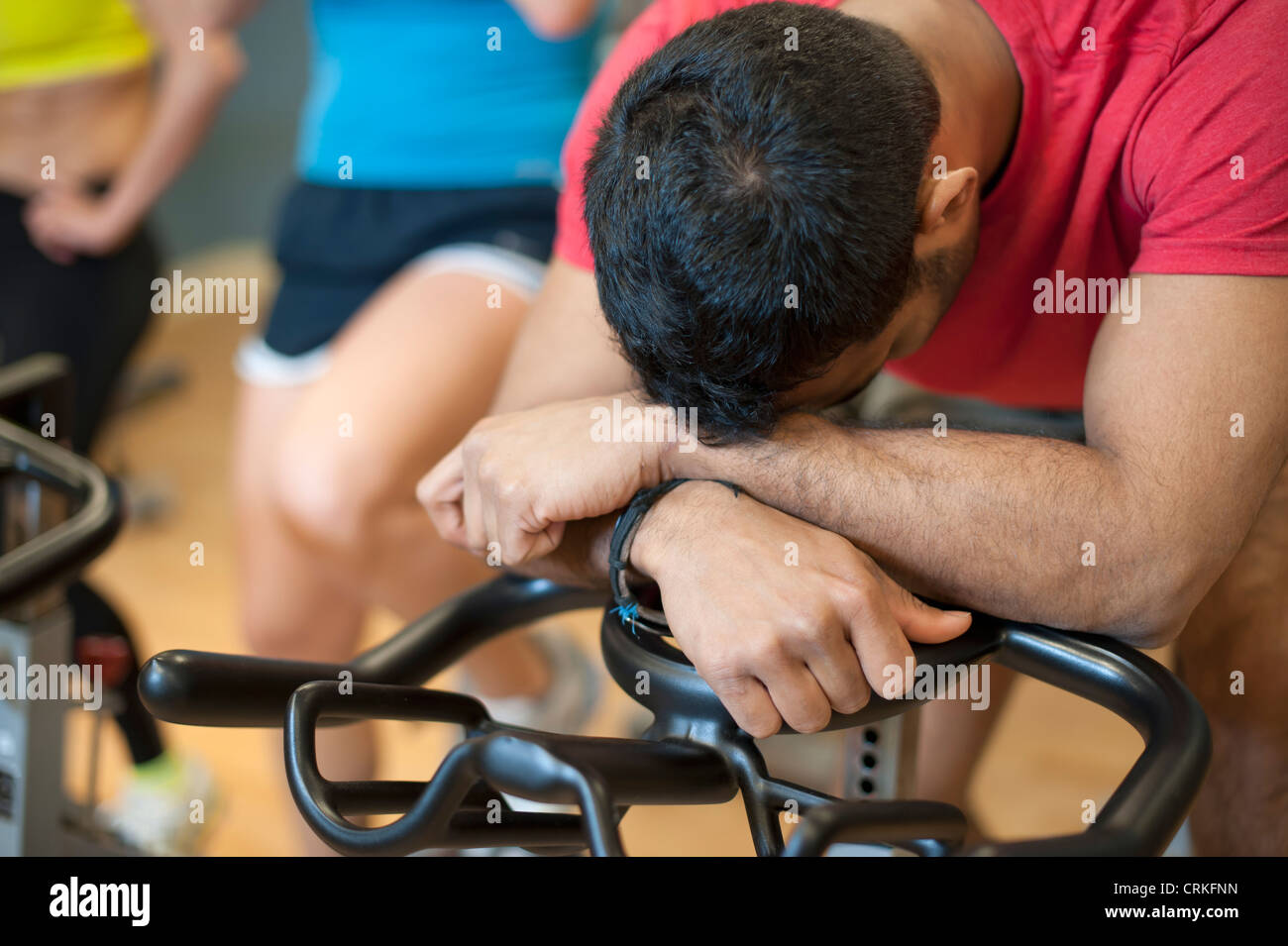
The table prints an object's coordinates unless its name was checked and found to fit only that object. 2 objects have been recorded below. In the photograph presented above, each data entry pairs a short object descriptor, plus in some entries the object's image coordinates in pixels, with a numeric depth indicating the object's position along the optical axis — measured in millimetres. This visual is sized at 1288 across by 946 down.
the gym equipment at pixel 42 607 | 1778
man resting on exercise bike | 1565
